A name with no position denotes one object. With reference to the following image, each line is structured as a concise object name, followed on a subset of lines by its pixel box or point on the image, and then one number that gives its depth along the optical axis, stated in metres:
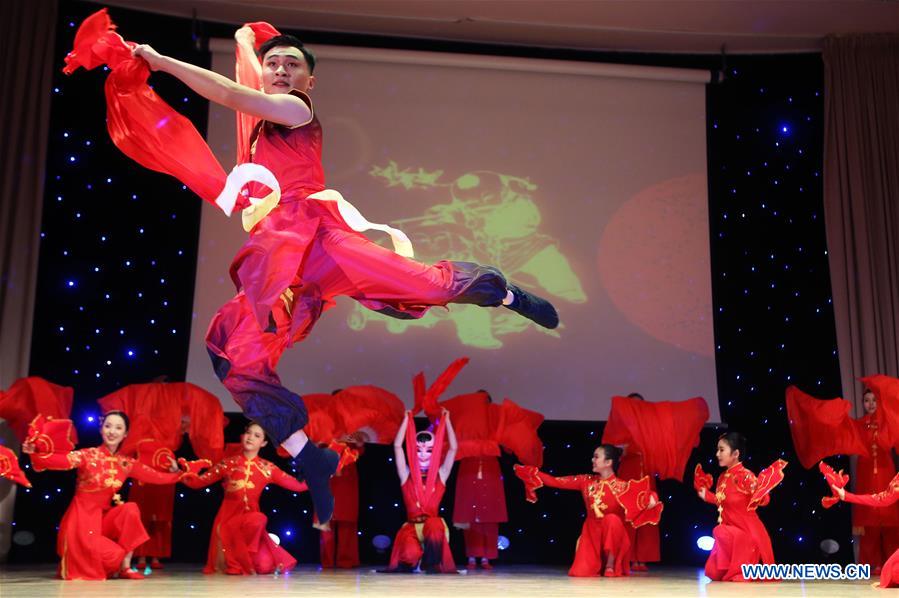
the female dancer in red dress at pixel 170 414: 5.49
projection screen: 6.29
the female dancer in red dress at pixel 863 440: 5.76
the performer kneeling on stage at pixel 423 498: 5.46
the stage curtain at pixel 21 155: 5.93
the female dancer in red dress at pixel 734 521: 5.21
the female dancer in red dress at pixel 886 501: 4.45
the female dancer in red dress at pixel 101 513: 4.95
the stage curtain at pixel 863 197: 6.49
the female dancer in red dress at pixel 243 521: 5.33
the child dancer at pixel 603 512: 5.54
